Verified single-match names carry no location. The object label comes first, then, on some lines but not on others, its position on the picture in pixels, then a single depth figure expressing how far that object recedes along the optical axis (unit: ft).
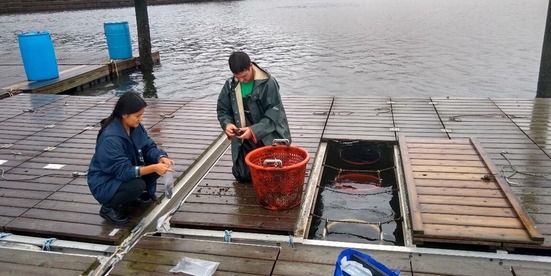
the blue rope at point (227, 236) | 11.48
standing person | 12.75
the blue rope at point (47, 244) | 11.43
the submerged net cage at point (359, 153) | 18.57
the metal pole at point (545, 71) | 24.95
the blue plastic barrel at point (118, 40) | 41.27
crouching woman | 10.87
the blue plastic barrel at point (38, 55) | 30.76
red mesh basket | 11.68
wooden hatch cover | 10.73
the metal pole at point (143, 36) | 43.47
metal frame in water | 13.65
